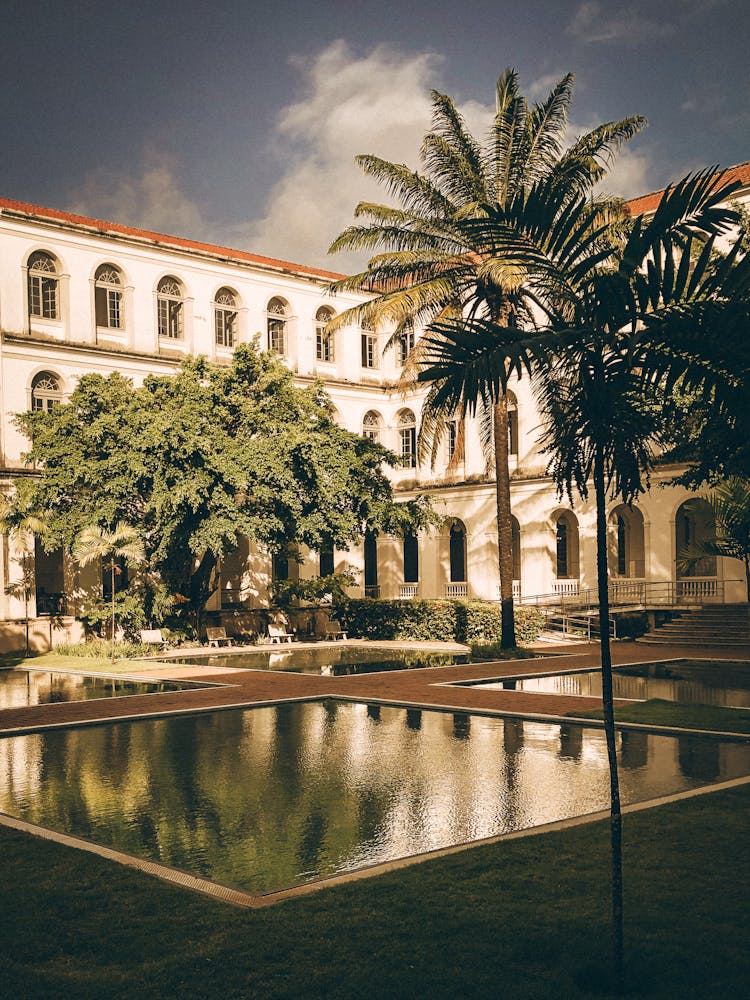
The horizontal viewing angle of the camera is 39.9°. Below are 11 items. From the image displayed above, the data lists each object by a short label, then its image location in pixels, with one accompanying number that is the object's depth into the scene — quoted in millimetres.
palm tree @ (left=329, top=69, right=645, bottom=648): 22922
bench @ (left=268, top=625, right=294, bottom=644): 32625
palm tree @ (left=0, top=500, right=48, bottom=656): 29109
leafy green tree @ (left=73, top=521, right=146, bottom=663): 27203
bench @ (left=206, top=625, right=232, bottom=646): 31172
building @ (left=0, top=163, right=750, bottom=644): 32219
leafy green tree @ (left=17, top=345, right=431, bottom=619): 27312
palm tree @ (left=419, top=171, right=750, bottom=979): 5551
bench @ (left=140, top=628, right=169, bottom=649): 29656
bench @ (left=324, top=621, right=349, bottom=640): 33438
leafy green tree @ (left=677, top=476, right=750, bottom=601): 22094
